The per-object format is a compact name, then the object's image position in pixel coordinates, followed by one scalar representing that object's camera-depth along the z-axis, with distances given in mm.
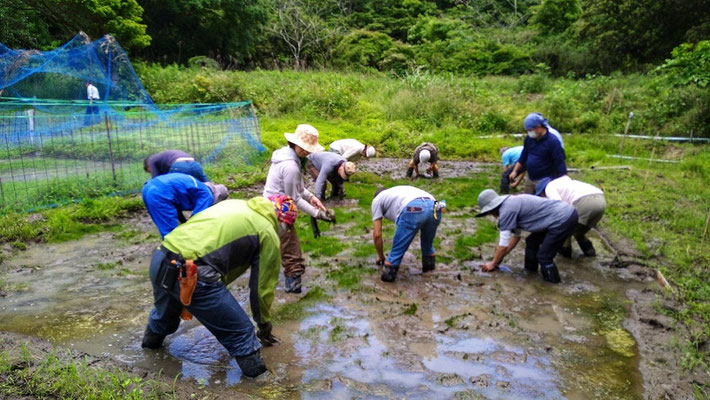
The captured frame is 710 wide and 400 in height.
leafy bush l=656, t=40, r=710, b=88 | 13398
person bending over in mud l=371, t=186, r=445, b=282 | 5797
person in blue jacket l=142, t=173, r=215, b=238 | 4680
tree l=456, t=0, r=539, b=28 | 33625
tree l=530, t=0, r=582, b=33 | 28328
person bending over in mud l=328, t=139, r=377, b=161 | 9828
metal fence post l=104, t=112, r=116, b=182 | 9017
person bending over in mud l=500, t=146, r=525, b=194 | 9891
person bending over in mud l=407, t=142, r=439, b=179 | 11180
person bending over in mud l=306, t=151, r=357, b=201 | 8633
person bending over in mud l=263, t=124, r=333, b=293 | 5477
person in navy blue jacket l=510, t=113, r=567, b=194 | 7309
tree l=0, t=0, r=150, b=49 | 20062
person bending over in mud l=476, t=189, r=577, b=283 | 6062
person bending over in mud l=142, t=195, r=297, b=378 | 3701
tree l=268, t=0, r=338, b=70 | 29172
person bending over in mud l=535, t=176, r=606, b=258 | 6570
